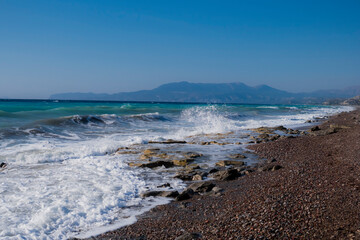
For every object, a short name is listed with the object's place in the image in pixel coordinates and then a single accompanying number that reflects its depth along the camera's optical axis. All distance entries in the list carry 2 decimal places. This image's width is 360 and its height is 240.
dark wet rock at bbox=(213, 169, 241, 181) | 8.20
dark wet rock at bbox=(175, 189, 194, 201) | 6.66
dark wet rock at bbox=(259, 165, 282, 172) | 8.85
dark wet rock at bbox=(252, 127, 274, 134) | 19.27
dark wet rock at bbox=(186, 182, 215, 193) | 7.22
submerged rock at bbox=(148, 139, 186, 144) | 14.85
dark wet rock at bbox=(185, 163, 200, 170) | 9.52
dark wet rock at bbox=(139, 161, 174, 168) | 9.93
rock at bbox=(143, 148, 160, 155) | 11.92
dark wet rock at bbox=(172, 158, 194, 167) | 10.11
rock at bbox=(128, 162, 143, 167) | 10.01
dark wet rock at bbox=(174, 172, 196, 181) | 8.50
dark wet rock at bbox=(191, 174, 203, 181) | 8.42
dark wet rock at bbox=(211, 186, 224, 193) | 7.09
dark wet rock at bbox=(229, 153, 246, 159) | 11.25
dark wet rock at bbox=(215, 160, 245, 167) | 9.95
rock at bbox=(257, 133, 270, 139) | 16.17
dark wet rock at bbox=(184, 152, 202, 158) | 11.29
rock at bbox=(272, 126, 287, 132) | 20.09
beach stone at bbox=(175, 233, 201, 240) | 4.46
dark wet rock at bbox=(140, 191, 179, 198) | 6.89
